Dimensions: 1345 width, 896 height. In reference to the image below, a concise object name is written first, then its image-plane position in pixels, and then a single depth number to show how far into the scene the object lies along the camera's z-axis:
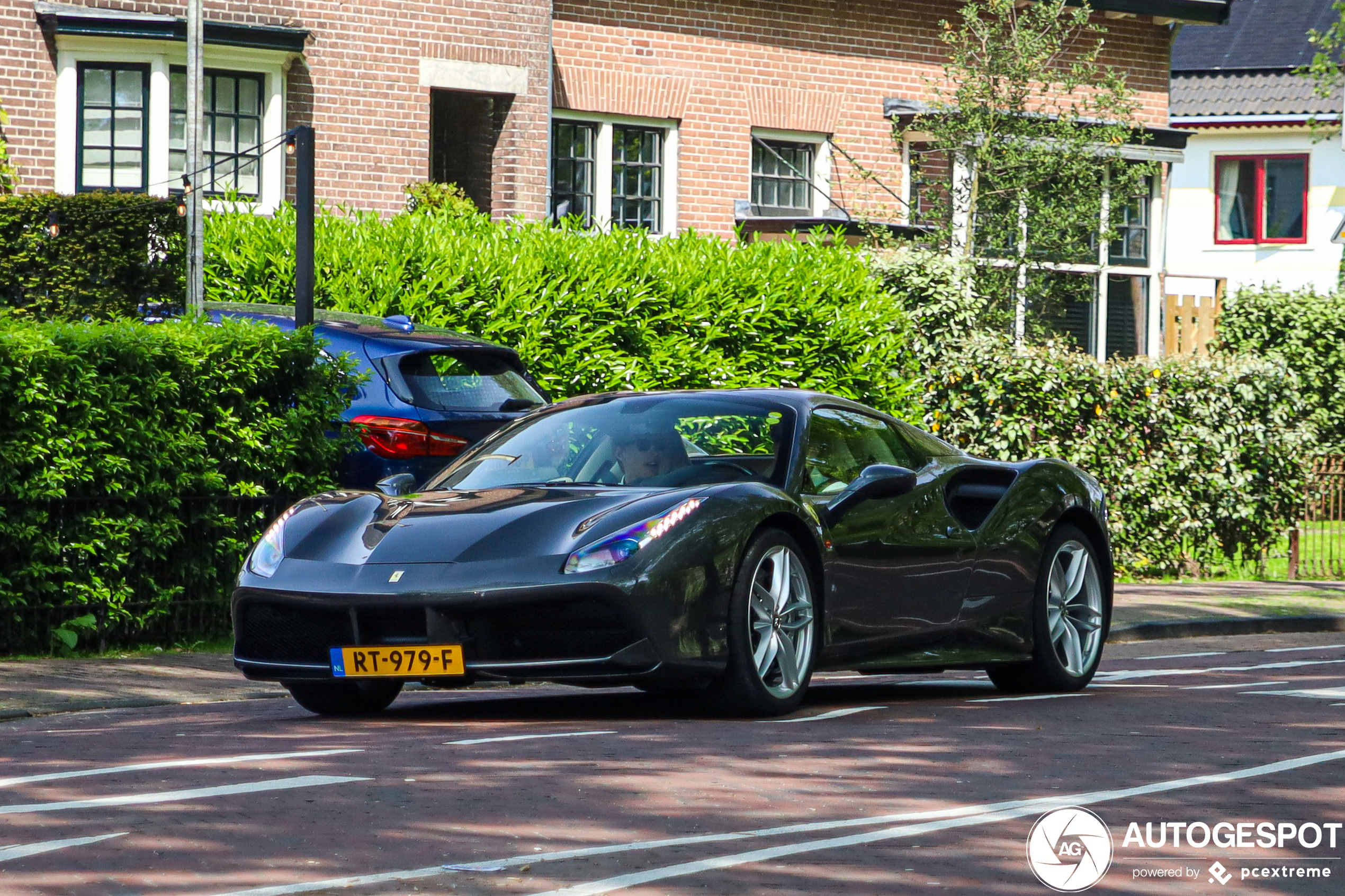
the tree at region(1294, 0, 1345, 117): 31.56
